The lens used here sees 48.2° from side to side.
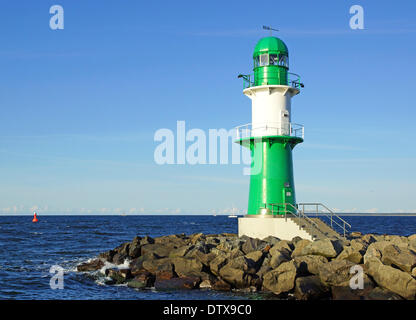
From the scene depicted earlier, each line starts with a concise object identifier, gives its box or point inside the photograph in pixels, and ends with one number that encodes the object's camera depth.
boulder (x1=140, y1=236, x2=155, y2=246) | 25.94
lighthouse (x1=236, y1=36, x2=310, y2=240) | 24.25
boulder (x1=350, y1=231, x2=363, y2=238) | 26.51
